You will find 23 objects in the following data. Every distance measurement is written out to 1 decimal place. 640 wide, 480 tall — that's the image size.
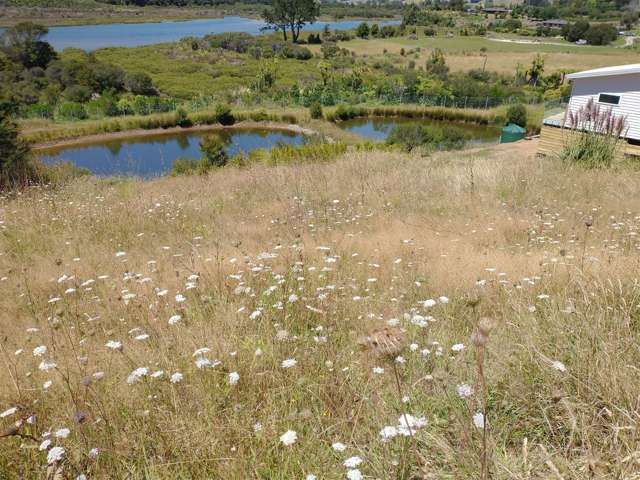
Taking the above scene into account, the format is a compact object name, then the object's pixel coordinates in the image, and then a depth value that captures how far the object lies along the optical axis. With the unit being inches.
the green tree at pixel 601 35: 3184.1
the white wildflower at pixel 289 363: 76.1
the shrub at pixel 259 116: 1378.0
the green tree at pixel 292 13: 3624.5
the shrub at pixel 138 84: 1758.1
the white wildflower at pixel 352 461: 52.1
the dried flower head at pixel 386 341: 47.4
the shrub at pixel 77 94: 1571.1
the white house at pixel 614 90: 567.5
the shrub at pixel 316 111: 1363.2
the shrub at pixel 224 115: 1348.9
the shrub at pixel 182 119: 1354.6
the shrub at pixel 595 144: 360.2
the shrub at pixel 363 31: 3814.0
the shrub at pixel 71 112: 1381.6
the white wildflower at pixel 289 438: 55.3
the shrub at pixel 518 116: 1093.1
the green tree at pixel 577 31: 3376.0
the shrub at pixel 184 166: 673.1
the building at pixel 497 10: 6437.0
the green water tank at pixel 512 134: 914.7
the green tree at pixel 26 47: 1939.0
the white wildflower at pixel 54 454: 59.6
